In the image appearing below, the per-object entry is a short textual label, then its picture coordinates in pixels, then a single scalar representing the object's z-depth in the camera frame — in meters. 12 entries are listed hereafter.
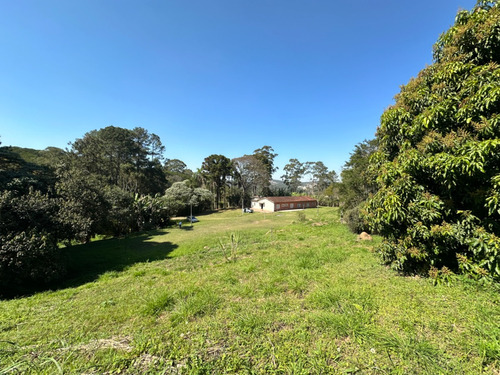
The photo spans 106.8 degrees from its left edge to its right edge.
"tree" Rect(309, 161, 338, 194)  57.34
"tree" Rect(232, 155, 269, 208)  41.50
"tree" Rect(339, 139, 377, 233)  12.63
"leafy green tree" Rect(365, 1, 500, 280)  3.47
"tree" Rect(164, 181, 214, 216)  32.06
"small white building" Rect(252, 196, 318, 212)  38.62
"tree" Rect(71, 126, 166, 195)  28.34
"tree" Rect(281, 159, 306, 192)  61.25
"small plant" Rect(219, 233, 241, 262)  7.93
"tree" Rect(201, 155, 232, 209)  40.59
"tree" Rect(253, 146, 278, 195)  47.56
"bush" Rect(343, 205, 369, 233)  11.91
